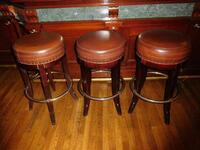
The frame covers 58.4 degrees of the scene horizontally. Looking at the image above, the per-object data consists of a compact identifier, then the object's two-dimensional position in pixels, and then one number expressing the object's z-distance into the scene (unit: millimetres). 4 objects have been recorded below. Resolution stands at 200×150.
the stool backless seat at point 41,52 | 1486
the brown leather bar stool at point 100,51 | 1415
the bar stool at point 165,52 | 1389
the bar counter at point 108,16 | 1781
